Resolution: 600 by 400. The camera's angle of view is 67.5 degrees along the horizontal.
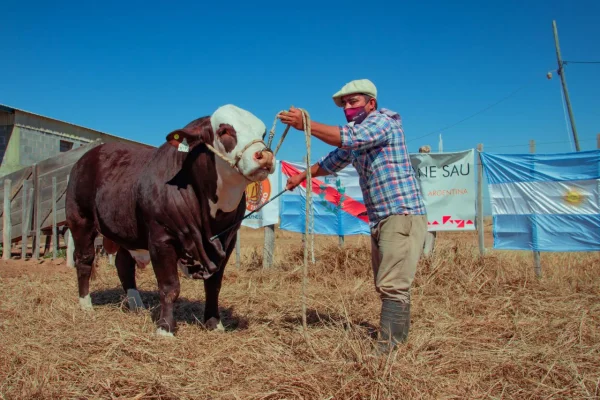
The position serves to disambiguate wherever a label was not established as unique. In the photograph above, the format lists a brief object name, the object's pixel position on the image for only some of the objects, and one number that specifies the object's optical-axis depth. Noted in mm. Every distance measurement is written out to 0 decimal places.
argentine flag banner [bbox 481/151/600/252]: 6184
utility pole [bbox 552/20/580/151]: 13683
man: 3176
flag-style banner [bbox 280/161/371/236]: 7715
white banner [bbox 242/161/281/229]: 8117
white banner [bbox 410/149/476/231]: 7000
